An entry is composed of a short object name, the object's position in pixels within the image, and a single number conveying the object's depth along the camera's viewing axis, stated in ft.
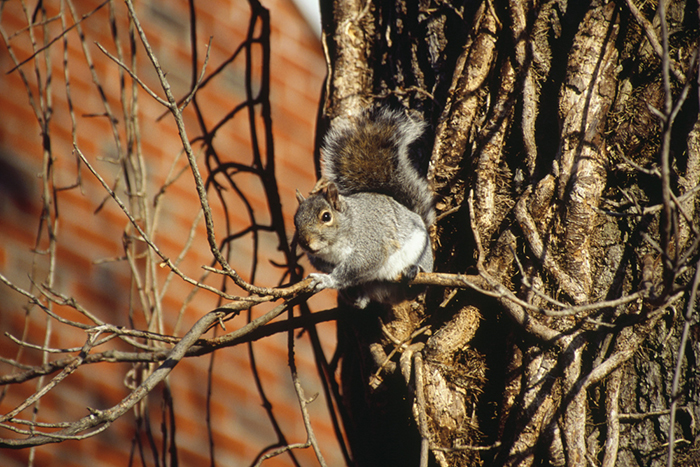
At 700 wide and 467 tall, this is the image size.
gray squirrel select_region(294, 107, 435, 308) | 21.85
